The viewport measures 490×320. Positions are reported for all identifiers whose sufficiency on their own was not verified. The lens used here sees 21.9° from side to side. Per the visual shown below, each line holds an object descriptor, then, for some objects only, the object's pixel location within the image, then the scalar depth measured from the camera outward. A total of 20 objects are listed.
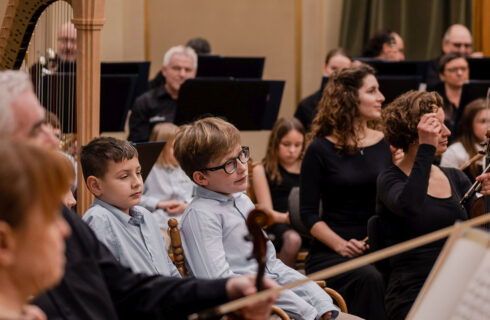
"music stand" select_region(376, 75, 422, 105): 7.79
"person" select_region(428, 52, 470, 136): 9.24
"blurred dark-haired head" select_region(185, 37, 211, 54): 11.10
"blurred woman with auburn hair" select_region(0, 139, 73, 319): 1.72
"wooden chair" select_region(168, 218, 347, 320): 4.01
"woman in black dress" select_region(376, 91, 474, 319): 4.50
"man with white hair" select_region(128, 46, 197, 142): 8.57
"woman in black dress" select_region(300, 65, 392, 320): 5.33
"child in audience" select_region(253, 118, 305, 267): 7.18
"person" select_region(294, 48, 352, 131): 9.06
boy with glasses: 3.86
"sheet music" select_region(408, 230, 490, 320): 2.26
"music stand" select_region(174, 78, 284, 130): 7.39
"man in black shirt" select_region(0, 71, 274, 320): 2.46
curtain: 12.84
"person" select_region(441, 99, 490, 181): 6.92
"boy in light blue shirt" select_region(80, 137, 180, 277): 3.66
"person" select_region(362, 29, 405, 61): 11.42
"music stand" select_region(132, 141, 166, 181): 4.93
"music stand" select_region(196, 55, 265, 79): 9.46
